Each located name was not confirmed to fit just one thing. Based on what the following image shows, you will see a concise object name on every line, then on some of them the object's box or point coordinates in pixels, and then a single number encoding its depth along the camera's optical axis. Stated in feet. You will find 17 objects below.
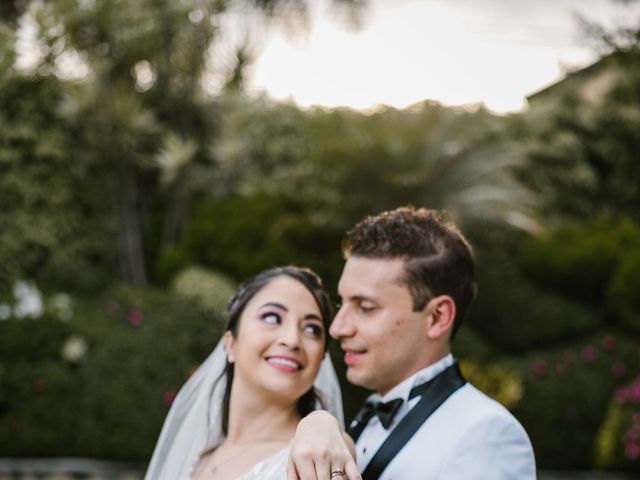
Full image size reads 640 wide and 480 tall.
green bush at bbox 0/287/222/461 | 24.94
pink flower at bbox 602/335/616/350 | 29.66
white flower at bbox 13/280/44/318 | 28.22
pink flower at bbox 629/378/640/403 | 25.76
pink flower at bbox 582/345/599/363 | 29.43
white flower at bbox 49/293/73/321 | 28.25
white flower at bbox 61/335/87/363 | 26.45
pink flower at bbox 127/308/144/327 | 27.04
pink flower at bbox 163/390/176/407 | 24.94
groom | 6.67
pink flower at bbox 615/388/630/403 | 26.21
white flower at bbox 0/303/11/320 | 27.78
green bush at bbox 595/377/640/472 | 25.16
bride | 8.01
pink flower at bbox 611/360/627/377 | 28.73
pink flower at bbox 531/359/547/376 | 29.22
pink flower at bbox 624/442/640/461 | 24.85
